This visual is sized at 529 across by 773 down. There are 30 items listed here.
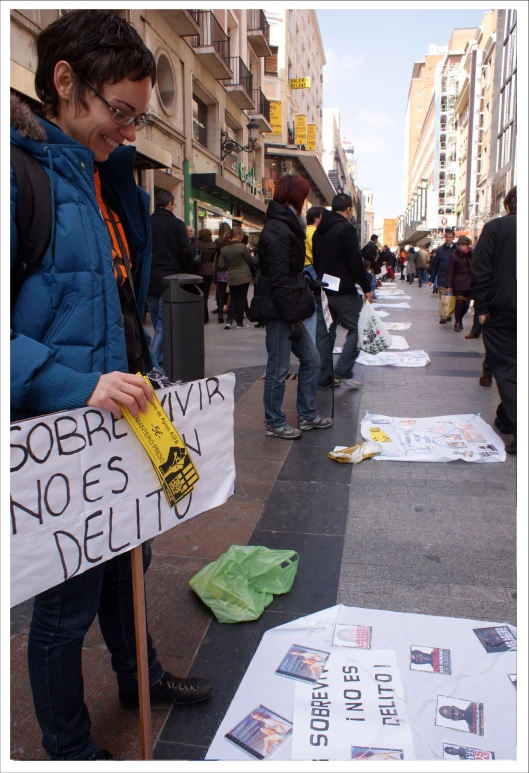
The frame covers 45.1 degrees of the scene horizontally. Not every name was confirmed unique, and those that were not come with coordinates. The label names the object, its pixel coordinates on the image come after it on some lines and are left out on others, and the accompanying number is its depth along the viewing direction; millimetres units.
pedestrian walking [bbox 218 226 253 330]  11750
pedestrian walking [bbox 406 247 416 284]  33844
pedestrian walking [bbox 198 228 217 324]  11774
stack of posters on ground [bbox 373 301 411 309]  17594
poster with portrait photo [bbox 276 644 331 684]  2123
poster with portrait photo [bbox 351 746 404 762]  1777
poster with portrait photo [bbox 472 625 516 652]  2248
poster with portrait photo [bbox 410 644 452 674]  2138
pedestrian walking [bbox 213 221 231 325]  12141
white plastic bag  8797
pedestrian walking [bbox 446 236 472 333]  11547
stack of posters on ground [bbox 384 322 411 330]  12367
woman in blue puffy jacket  1460
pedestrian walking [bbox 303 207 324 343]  6379
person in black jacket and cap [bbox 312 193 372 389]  6266
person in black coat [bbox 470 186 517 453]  4547
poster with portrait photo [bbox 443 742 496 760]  1780
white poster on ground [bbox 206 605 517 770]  1831
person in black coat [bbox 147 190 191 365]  7086
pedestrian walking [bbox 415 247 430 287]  28911
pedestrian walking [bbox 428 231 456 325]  14662
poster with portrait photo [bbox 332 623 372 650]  2281
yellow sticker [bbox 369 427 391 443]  4898
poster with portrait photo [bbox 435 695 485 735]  1897
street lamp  21891
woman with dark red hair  4590
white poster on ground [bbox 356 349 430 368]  8414
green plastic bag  2566
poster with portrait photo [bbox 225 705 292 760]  1846
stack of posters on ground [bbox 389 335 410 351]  9672
